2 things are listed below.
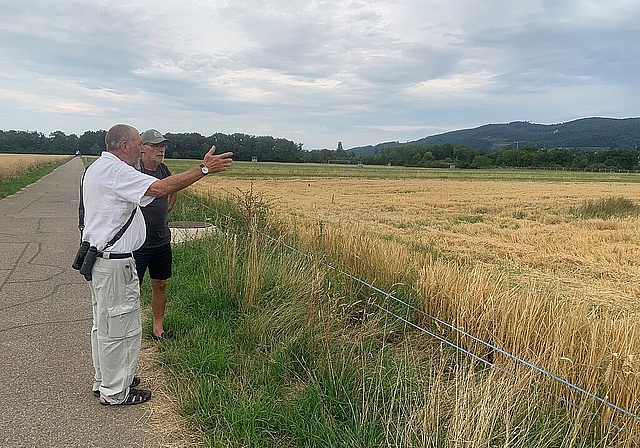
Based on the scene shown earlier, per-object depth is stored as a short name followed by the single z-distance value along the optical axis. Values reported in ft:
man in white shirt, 10.63
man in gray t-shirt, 14.92
